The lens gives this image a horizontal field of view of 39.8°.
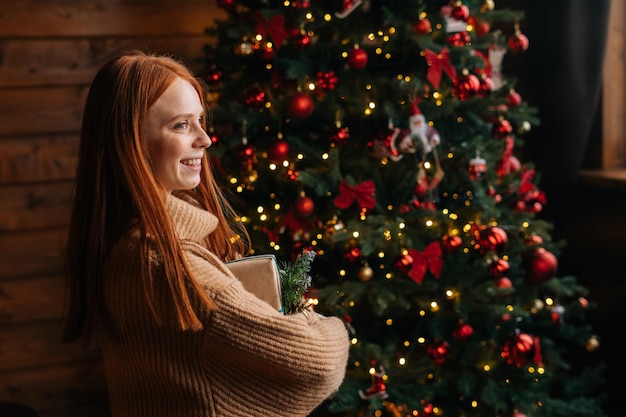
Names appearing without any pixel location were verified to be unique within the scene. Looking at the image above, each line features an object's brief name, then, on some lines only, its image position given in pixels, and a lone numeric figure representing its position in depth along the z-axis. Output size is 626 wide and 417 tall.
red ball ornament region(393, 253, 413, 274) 2.64
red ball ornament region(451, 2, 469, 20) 2.78
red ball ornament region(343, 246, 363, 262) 2.67
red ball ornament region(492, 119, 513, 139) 2.98
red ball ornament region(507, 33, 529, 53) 3.04
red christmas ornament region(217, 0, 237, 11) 2.87
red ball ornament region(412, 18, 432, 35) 2.73
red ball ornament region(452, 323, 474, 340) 2.77
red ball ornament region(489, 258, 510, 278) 2.81
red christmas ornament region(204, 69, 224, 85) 2.85
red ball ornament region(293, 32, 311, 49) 2.67
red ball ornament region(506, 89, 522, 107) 3.05
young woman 1.48
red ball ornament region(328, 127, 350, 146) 2.68
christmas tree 2.68
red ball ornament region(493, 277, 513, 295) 2.84
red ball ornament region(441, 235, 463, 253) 2.70
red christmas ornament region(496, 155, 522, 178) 3.04
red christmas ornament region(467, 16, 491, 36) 2.96
